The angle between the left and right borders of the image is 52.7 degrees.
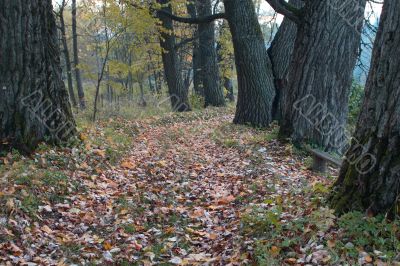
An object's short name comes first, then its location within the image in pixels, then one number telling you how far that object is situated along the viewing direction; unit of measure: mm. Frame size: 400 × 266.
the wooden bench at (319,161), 7328
